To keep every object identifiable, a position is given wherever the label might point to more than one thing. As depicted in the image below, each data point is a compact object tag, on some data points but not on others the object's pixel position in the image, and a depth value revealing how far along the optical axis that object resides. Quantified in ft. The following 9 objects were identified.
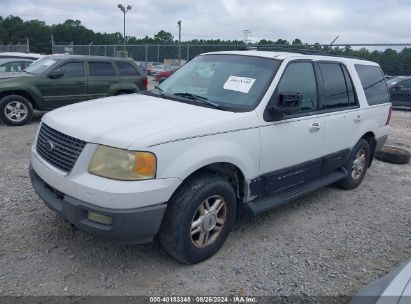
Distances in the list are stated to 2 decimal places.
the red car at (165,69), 70.05
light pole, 111.34
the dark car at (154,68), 84.53
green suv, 27.89
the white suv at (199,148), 9.15
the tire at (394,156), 22.75
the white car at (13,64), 34.81
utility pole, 63.41
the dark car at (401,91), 43.62
